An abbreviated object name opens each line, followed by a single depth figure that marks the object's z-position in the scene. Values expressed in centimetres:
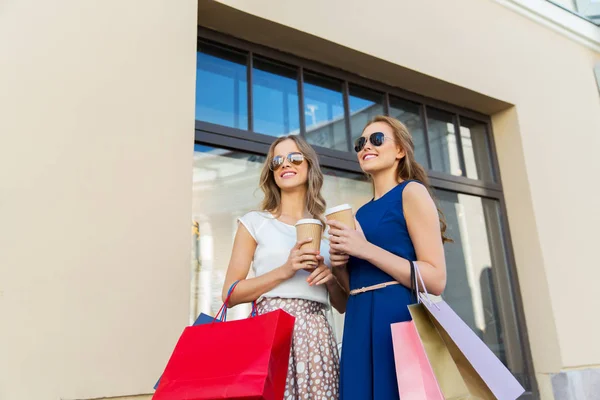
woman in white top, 161
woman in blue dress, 149
